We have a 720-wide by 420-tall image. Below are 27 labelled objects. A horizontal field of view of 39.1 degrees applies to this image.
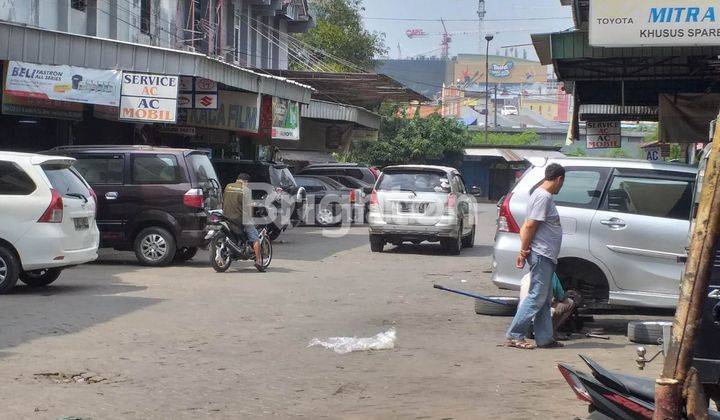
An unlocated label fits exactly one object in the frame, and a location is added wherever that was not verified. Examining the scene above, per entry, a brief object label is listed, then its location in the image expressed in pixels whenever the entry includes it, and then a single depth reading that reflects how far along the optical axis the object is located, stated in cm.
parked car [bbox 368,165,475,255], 2116
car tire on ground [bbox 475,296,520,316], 1216
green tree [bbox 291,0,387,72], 5469
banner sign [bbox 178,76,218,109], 2355
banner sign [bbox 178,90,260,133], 2653
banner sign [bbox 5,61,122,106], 1866
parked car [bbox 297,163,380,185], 3338
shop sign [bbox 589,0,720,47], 1104
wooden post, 442
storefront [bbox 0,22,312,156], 1894
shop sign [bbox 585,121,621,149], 2512
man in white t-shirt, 984
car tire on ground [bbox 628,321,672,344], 930
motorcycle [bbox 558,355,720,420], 500
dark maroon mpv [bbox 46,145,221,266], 1725
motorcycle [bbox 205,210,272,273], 1684
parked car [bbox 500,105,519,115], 12128
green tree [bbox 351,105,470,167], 6119
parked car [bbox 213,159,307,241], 2302
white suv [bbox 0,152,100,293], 1302
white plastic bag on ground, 987
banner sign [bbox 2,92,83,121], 1952
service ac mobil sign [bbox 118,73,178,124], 1967
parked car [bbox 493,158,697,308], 1097
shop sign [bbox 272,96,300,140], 2792
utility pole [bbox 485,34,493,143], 6912
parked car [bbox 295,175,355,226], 3020
